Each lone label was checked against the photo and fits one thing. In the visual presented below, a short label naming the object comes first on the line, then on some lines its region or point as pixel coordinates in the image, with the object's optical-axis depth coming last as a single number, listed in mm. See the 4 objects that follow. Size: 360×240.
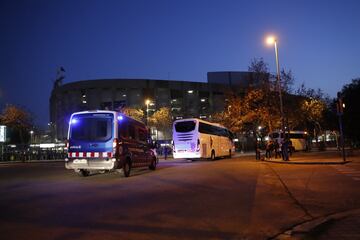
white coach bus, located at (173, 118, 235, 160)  33188
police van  18109
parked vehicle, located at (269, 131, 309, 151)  57031
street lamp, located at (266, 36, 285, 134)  34438
